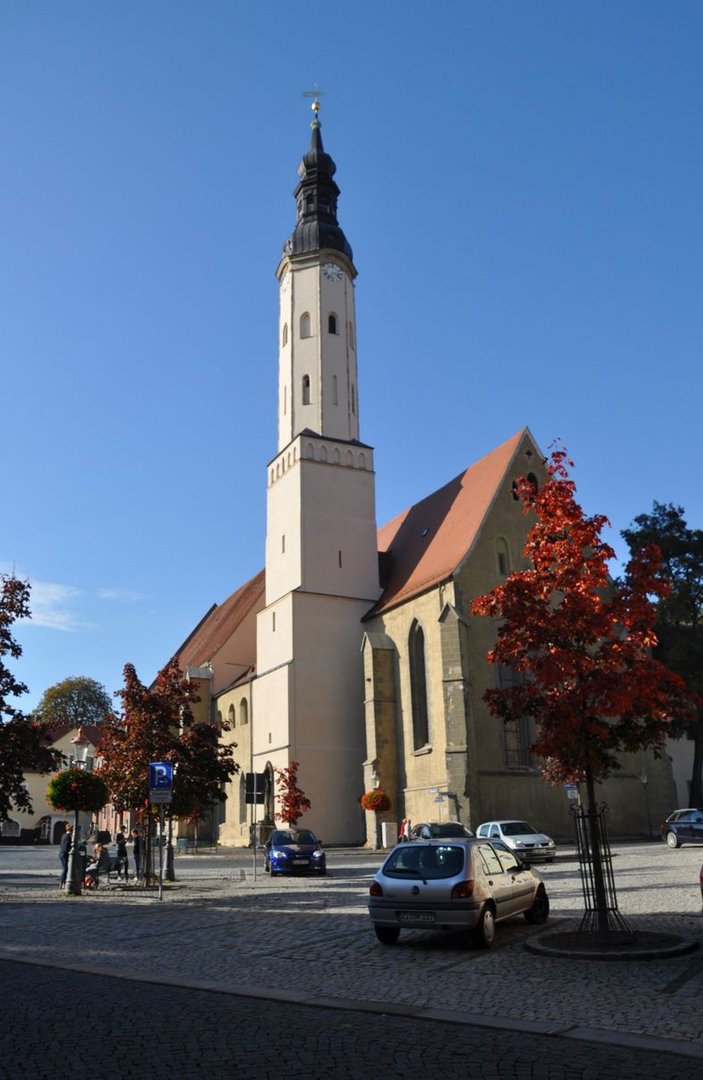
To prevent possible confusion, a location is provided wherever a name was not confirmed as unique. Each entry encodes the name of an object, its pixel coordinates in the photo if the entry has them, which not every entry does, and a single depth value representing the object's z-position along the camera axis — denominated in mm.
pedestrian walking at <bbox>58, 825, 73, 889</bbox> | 21906
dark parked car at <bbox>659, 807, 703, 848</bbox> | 31141
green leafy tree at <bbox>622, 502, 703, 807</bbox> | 42750
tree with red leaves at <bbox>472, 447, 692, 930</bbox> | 11680
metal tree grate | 11391
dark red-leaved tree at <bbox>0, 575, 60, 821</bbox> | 20688
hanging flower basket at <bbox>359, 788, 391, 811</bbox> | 35500
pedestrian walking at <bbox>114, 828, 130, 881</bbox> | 27039
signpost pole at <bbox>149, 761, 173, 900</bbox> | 18969
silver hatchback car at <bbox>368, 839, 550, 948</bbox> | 11156
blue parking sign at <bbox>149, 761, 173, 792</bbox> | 19078
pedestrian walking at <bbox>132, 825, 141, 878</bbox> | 25858
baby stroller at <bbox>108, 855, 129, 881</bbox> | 26591
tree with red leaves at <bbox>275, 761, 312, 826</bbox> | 35656
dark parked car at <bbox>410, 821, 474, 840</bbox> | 24828
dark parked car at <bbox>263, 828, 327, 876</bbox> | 24922
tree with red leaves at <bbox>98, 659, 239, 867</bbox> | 23781
